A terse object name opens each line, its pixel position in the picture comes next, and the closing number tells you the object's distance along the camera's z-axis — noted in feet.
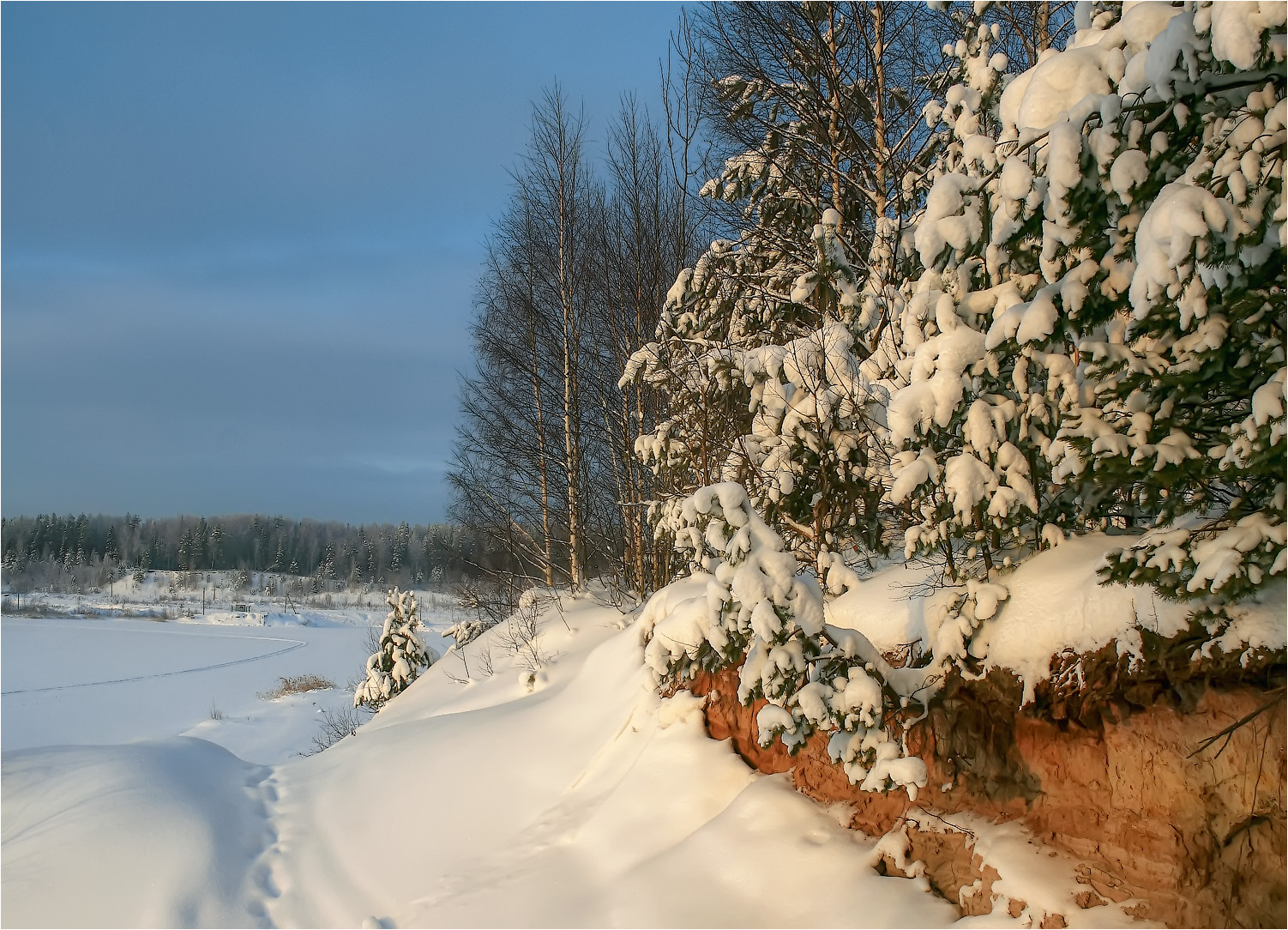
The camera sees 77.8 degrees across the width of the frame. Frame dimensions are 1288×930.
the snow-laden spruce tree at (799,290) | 17.61
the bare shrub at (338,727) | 48.47
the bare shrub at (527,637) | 32.50
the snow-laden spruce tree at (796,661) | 11.71
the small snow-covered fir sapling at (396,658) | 46.57
